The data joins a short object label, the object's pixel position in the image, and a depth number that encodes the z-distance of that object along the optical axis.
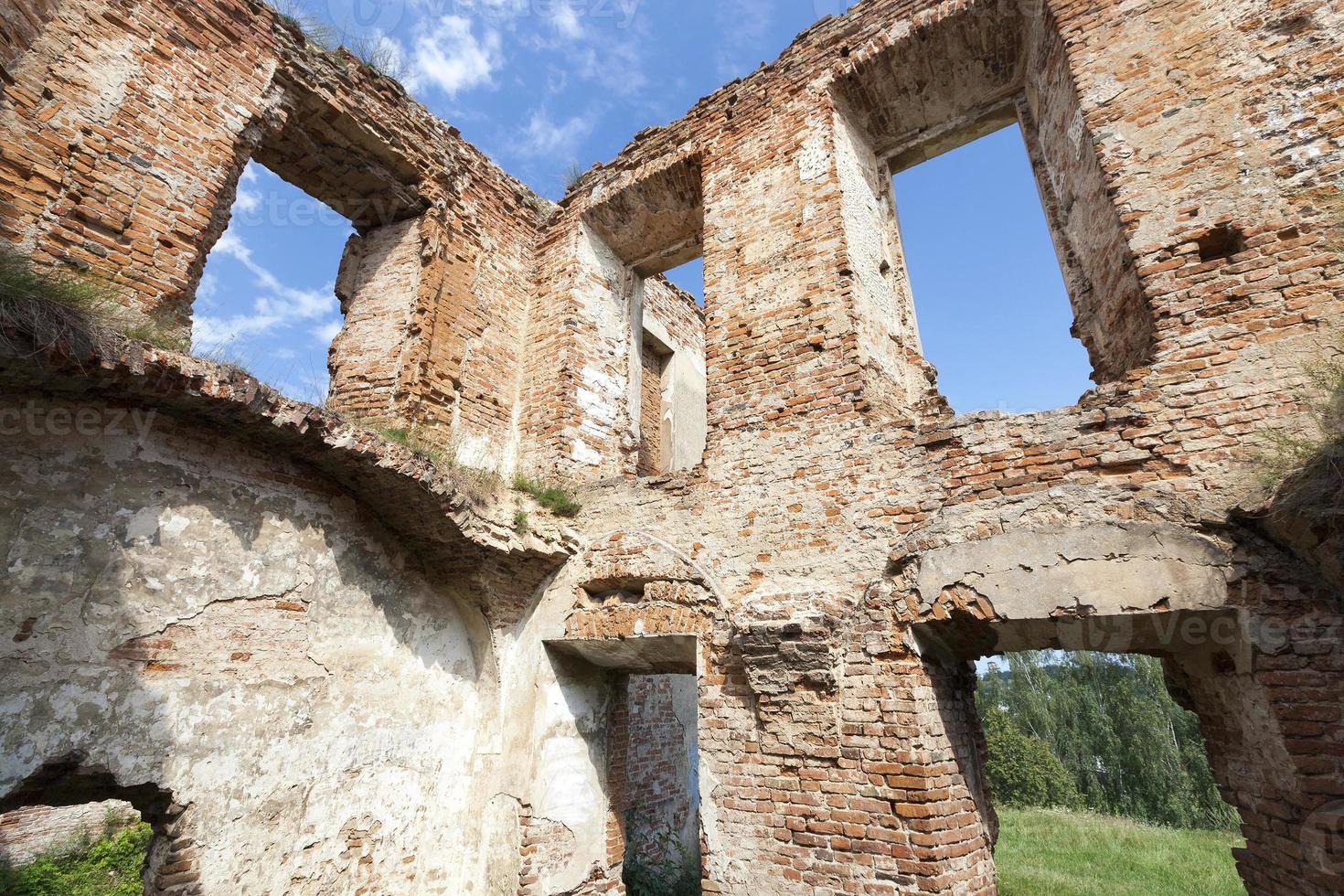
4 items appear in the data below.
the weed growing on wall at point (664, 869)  6.15
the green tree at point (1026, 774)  18.22
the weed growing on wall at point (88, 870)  6.96
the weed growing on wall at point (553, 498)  5.25
